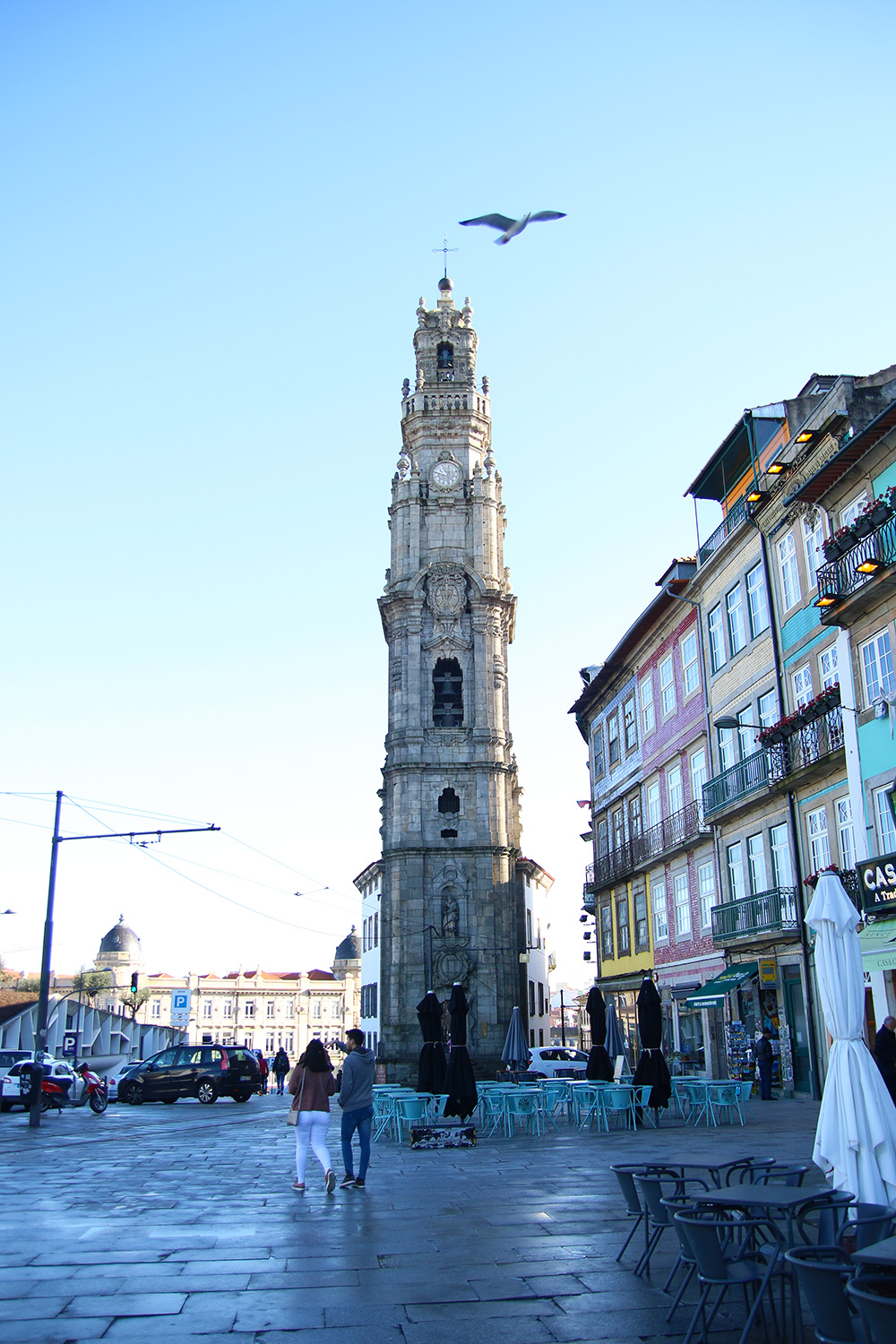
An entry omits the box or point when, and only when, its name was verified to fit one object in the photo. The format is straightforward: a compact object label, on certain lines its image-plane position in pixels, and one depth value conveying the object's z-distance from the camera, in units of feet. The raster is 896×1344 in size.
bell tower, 156.56
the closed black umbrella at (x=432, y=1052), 68.64
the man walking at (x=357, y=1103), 40.52
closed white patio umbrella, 28.04
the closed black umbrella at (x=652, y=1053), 63.46
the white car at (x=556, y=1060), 113.19
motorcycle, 96.94
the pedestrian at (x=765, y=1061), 79.56
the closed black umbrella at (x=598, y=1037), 74.08
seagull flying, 46.02
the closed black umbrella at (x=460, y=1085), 62.08
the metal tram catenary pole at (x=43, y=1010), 78.79
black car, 106.32
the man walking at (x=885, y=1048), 39.34
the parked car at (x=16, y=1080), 104.55
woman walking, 40.63
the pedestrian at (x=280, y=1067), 130.00
